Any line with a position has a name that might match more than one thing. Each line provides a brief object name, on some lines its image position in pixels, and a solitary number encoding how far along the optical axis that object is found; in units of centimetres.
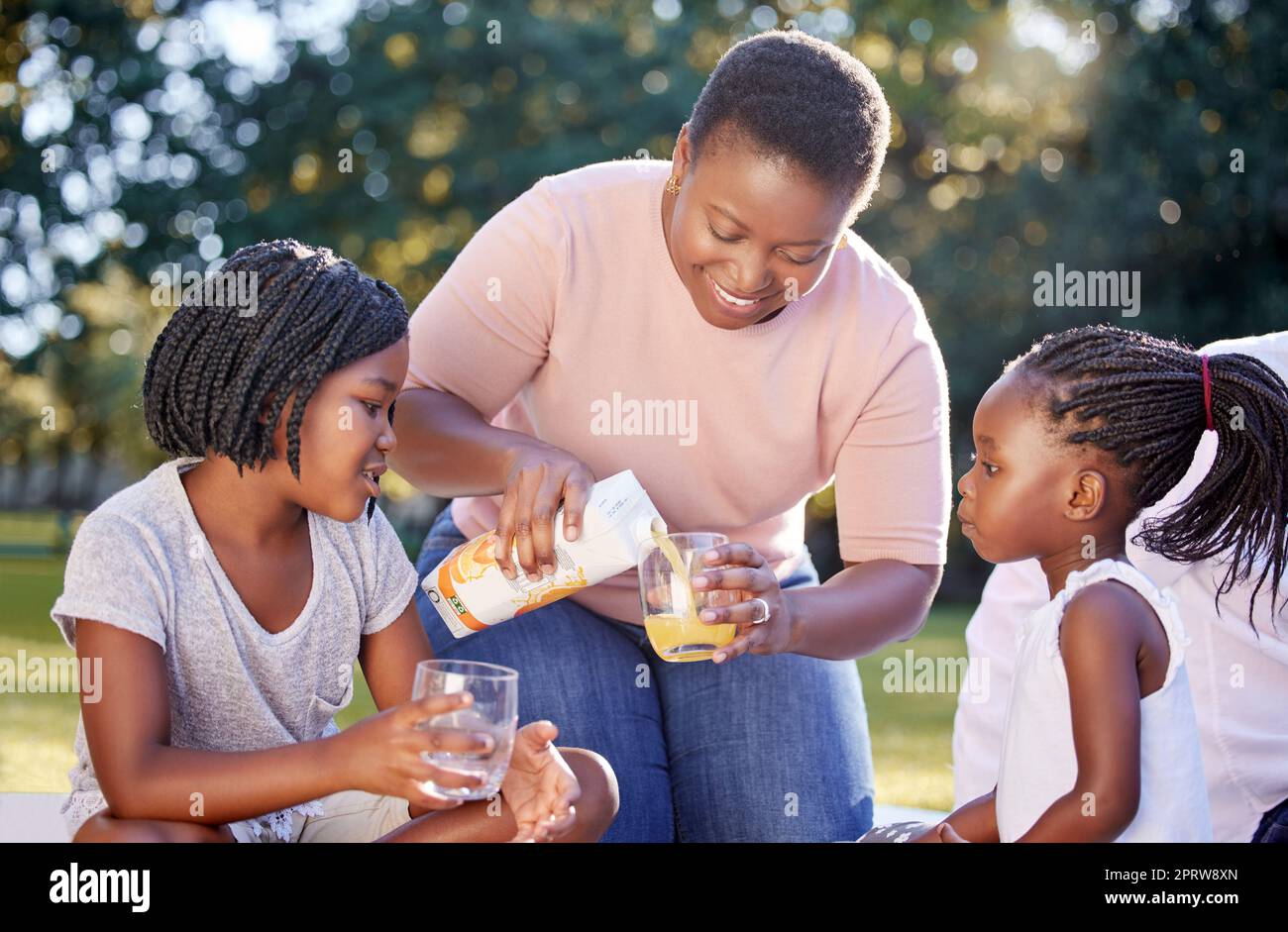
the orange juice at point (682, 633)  229
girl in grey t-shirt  214
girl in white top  220
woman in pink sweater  285
